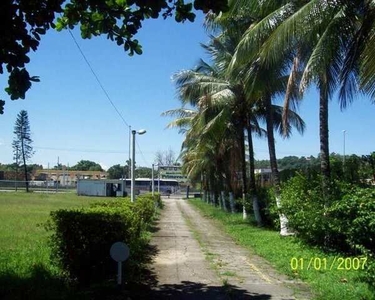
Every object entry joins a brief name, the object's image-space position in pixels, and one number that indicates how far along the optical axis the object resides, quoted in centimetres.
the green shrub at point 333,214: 970
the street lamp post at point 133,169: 1880
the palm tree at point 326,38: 926
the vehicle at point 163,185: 9069
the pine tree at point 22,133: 8988
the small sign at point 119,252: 663
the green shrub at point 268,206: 1800
